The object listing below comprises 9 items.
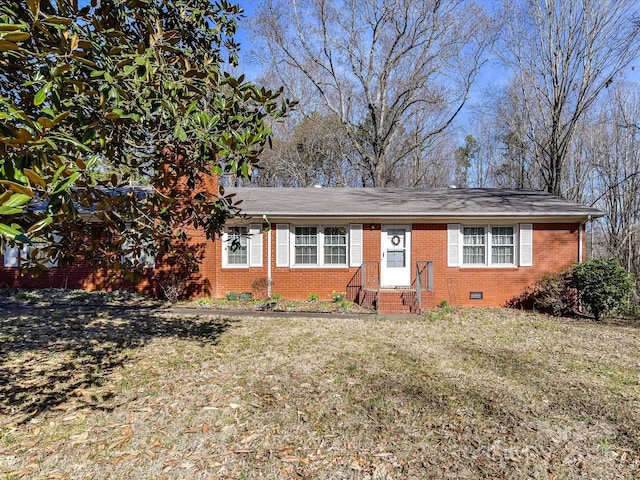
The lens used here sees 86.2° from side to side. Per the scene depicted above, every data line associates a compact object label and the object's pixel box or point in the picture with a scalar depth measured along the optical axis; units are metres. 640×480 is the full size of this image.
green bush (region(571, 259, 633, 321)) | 8.69
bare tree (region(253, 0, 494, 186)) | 17.88
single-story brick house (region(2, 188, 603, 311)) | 10.41
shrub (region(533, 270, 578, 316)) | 9.54
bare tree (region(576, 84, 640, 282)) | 15.54
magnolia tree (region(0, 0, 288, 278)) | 1.79
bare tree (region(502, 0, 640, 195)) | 13.83
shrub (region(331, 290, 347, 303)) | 10.30
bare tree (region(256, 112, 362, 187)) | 22.20
